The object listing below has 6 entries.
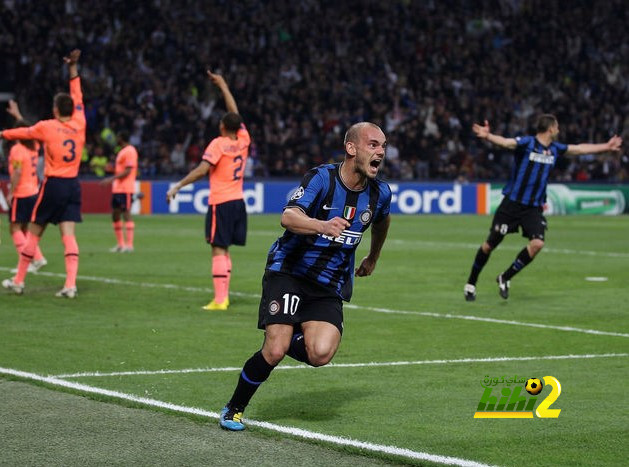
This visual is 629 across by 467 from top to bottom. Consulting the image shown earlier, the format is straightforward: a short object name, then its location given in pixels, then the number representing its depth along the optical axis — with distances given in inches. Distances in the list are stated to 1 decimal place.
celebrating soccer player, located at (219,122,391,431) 285.1
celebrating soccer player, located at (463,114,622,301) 584.7
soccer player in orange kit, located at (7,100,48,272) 708.0
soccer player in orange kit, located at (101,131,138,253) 927.0
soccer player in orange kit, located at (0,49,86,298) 573.0
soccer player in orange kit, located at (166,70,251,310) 542.3
